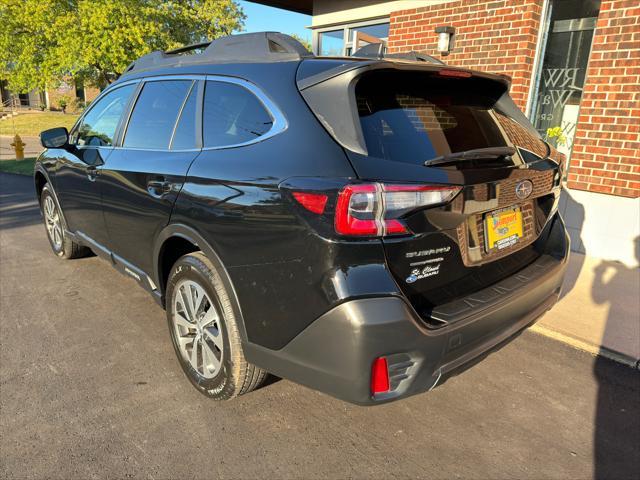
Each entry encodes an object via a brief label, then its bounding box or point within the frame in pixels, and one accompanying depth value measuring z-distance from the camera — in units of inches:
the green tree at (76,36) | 622.2
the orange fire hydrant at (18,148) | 573.3
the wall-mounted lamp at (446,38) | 258.2
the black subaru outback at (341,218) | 74.1
